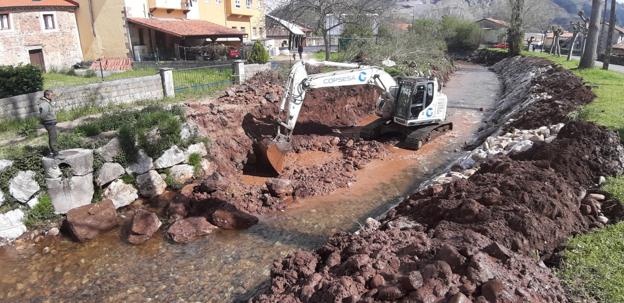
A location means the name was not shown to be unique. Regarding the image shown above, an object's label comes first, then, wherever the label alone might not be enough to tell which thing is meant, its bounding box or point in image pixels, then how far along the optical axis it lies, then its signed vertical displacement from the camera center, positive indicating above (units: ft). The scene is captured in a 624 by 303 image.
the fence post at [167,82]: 48.24 -2.76
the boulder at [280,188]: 34.40 -10.82
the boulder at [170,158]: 36.58 -8.72
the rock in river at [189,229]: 28.45 -11.70
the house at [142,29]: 78.12 +5.46
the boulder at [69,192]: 30.86 -9.62
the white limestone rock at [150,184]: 35.19 -10.42
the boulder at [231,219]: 30.07 -11.57
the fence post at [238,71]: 55.11 -2.05
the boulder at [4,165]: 29.27 -6.98
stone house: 67.87 +4.77
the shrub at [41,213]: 29.66 -10.62
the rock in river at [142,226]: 28.37 -11.41
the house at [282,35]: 111.11 +5.96
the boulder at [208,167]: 38.79 -10.19
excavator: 38.93 -5.93
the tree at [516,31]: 122.01 +4.28
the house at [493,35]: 184.24 +5.03
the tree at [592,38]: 72.43 +0.94
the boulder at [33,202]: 29.91 -9.81
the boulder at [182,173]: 37.14 -10.13
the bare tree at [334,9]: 76.28 +8.03
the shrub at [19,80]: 40.70 -1.70
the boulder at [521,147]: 31.86 -7.62
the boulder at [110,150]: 33.77 -7.19
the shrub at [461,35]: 170.30 +5.24
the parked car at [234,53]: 77.86 +0.41
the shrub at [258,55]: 63.46 -0.08
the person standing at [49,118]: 29.81 -3.93
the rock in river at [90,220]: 28.71 -11.02
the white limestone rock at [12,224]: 28.43 -10.86
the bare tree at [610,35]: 75.87 +1.38
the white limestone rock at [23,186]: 29.37 -8.58
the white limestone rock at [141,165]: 35.14 -8.83
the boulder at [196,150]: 38.42 -8.53
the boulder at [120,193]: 33.32 -10.57
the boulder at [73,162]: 30.58 -7.34
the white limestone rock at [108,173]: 33.19 -8.95
